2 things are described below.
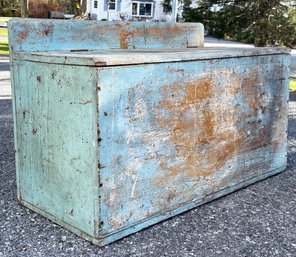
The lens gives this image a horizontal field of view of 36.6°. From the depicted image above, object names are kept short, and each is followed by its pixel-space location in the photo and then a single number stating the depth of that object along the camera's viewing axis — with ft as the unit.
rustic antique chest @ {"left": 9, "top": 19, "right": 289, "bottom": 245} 8.96
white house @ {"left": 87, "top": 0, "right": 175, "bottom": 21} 137.90
